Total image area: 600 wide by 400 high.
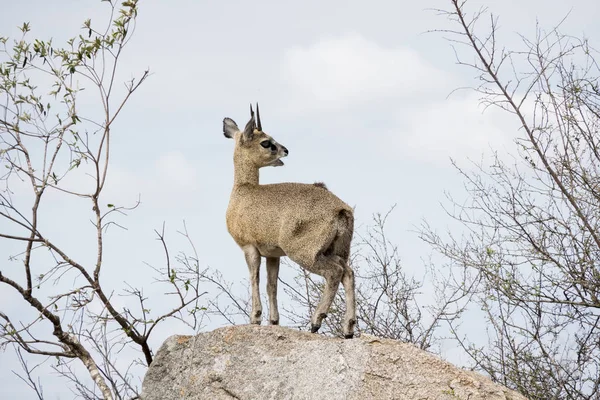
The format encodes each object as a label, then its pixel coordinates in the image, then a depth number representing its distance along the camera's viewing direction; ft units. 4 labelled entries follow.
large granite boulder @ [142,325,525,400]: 50.75
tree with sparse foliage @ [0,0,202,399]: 61.82
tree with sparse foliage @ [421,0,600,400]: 76.07
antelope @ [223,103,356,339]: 61.57
